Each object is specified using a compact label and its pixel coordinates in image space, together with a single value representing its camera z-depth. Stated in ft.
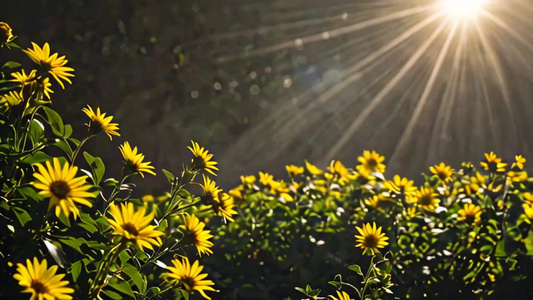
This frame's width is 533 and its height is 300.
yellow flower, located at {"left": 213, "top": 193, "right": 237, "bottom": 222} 5.38
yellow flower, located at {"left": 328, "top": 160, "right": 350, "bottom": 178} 10.05
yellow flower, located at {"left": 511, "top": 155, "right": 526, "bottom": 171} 8.85
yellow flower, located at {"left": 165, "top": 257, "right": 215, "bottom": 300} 4.39
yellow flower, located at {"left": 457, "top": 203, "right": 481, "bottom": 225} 8.21
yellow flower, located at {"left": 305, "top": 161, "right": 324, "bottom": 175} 10.41
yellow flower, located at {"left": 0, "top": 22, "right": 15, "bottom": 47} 5.11
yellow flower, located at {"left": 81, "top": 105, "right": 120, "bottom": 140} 5.14
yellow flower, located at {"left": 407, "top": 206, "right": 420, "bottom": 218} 8.82
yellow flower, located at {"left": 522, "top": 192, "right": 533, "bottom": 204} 7.95
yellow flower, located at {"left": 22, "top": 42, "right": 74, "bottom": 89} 4.88
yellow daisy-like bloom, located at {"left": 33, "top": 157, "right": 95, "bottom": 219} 3.69
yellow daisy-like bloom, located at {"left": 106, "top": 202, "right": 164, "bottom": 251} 3.88
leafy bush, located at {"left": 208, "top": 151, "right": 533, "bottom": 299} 8.34
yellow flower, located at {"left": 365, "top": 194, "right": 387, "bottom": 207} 8.98
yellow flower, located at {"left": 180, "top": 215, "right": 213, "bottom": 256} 4.99
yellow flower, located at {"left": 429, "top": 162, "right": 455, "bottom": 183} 9.23
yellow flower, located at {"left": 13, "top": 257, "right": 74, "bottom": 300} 3.47
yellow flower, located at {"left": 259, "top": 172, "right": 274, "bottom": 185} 10.42
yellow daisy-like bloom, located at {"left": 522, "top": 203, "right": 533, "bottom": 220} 7.16
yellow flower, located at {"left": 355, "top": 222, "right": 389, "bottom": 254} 5.78
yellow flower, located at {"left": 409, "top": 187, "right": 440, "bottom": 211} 8.45
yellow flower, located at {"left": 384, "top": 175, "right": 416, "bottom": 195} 8.57
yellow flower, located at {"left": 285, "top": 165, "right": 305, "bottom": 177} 10.62
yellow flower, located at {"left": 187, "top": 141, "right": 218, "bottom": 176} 5.46
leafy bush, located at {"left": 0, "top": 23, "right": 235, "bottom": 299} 3.81
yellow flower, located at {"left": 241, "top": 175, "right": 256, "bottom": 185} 10.84
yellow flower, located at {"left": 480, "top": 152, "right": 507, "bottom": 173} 8.97
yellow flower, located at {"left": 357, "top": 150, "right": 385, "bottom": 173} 10.12
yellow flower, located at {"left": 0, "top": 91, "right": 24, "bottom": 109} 4.89
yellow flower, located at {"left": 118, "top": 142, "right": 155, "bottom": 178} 5.11
